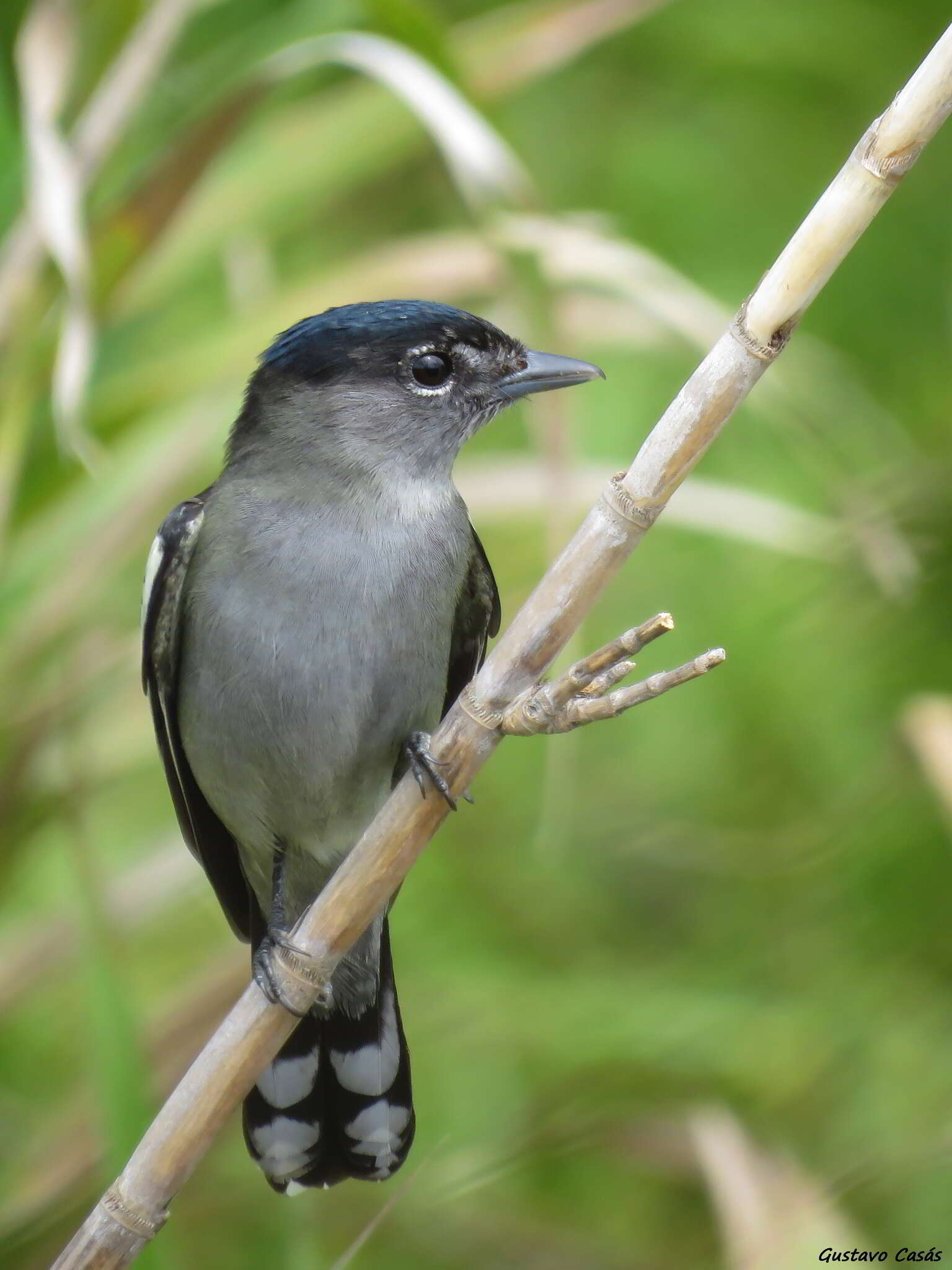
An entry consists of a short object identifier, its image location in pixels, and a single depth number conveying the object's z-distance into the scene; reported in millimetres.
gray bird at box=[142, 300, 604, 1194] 6238
